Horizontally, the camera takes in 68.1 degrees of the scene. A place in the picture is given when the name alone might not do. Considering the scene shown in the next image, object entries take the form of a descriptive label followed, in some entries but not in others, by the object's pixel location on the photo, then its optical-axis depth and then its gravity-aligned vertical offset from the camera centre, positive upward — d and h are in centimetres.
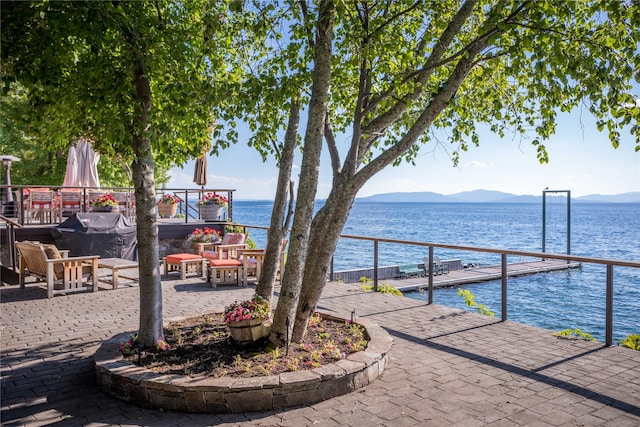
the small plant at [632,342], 518 -150
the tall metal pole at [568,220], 2820 -79
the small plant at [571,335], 542 -148
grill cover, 1077 -77
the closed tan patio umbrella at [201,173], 1500 +96
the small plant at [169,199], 1465 +11
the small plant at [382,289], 833 -150
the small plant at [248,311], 431 -99
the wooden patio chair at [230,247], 1019 -96
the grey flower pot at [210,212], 1391 -26
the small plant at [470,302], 767 -163
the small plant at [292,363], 380 -131
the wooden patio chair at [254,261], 900 -112
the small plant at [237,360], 397 -134
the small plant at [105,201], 1217 +2
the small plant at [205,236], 1158 -81
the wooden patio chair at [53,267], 777 -112
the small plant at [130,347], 425 -133
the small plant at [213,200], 1401 +10
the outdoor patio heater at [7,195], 1212 +15
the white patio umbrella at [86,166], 1407 +107
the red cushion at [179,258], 964 -113
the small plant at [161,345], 437 -133
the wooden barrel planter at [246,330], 431 -117
